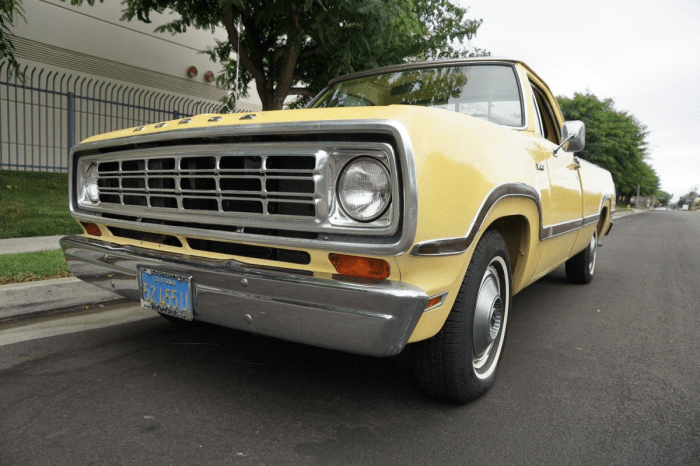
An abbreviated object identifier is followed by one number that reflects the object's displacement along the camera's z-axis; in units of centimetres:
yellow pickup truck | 177
